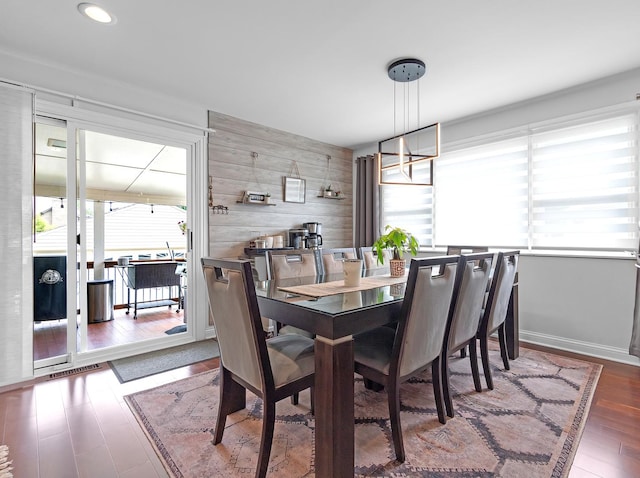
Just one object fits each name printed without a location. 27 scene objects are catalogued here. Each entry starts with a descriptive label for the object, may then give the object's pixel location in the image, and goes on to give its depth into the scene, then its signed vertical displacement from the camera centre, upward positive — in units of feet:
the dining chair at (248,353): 4.48 -1.91
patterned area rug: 4.96 -3.57
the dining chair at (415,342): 5.05 -1.78
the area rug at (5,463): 4.83 -3.57
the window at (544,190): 9.45 +1.61
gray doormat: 8.62 -3.65
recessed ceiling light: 6.31 +4.58
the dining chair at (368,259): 10.84 -0.76
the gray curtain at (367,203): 15.35 +1.66
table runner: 6.04 -1.04
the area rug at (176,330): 12.19 -3.61
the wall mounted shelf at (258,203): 12.51 +1.36
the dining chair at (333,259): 9.76 -0.70
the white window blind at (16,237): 7.75 +0.02
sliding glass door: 8.93 +0.08
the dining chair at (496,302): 7.47 -1.58
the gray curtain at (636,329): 8.53 -2.48
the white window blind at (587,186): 9.34 +1.57
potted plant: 7.48 -0.13
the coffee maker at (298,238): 13.71 -0.05
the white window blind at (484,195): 11.41 +1.61
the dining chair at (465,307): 6.18 -1.43
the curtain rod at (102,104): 7.99 +3.84
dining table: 4.23 -1.67
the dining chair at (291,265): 8.47 -0.78
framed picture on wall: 13.93 +2.13
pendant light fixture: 8.45 +4.44
